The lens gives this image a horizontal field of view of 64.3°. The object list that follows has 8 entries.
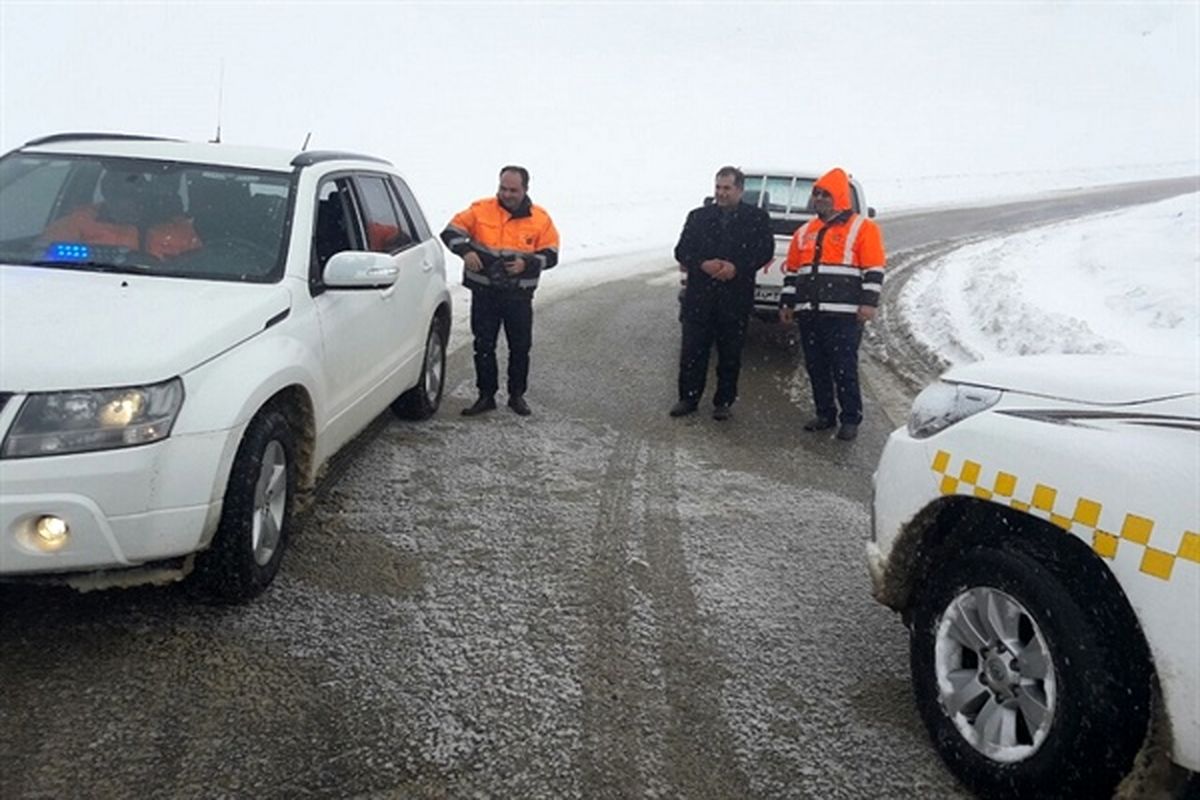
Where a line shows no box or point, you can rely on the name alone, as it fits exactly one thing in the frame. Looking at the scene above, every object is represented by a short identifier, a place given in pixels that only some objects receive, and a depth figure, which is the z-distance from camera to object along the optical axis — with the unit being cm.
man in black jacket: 654
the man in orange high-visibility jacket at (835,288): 640
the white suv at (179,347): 293
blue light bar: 393
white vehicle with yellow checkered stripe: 228
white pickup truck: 1072
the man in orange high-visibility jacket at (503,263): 645
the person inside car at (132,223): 406
